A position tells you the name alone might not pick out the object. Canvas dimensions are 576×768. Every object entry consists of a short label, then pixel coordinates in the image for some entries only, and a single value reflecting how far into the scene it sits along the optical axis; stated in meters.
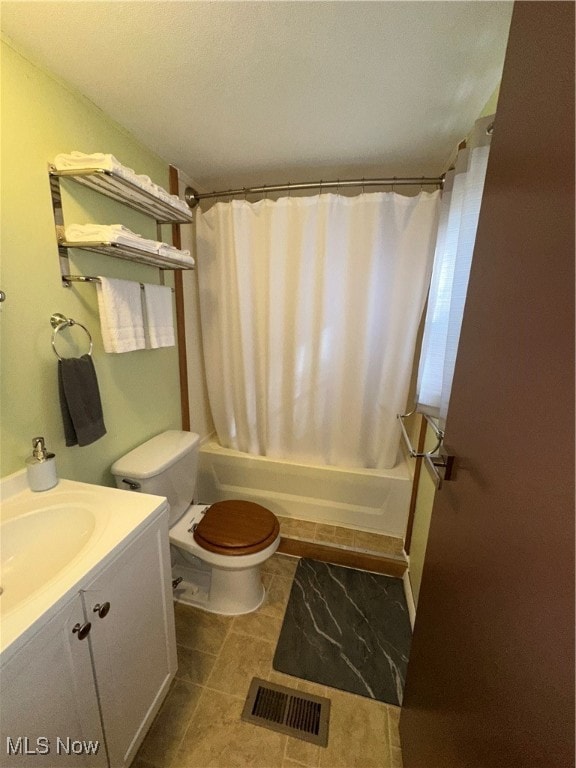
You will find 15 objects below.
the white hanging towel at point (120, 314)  1.17
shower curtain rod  1.57
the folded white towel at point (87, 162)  0.99
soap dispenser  0.98
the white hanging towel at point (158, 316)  1.38
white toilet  1.36
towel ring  1.06
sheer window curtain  0.96
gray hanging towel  1.07
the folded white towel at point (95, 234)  1.06
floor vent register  1.11
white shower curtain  1.70
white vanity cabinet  0.60
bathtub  1.91
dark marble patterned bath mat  1.28
